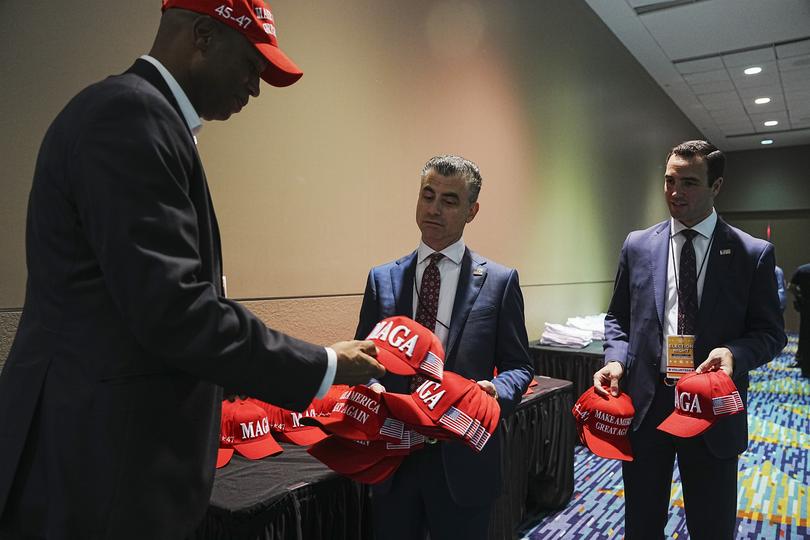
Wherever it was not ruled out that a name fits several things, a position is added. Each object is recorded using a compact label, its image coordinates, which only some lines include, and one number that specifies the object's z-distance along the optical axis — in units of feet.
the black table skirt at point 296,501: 4.68
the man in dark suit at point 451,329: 4.74
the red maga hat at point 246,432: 5.76
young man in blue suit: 5.49
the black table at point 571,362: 12.96
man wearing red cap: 2.36
